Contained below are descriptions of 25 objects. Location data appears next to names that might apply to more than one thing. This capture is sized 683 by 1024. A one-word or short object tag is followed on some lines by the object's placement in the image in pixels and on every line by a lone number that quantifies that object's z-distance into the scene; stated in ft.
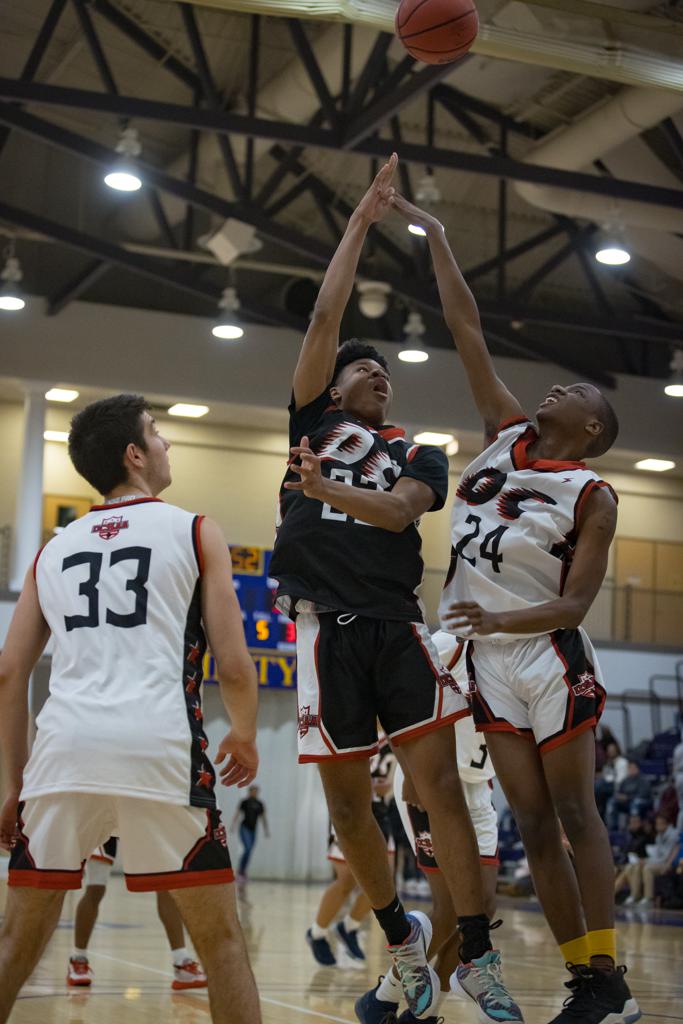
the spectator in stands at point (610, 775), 64.13
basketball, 21.97
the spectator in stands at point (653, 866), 56.08
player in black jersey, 14.02
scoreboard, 72.74
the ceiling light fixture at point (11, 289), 65.82
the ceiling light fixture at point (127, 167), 54.70
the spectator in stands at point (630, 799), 61.82
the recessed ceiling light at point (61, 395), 78.74
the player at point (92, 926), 21.50
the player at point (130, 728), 10.92
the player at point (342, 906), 26.86
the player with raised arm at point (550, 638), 13.62
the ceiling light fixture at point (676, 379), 75.92
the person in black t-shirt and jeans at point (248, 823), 72.54
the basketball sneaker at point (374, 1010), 14.80
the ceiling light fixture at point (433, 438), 83.76
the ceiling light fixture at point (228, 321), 68.28
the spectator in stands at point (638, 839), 59.16
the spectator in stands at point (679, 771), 56.54
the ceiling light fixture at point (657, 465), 90.22
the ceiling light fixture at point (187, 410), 81.76
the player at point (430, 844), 14.93
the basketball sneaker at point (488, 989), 12.99
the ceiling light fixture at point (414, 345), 71.77
